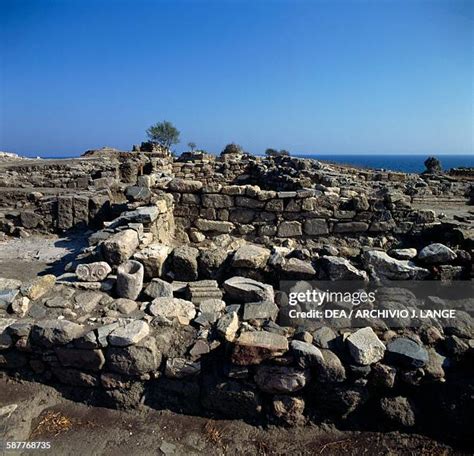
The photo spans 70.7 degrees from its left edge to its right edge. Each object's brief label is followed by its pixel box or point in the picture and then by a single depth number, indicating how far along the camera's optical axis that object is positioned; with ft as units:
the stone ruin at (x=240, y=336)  9.50
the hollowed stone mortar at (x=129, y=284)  12.64
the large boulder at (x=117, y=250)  14.06
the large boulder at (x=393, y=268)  13.29
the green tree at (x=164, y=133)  182.39
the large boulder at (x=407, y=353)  9.28
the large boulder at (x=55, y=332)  10.27
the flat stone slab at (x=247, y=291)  12.07
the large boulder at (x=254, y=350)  9.45
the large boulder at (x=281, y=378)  9.44
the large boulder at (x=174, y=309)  11.28
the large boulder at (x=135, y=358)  9.87
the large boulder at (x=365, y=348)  9.29
